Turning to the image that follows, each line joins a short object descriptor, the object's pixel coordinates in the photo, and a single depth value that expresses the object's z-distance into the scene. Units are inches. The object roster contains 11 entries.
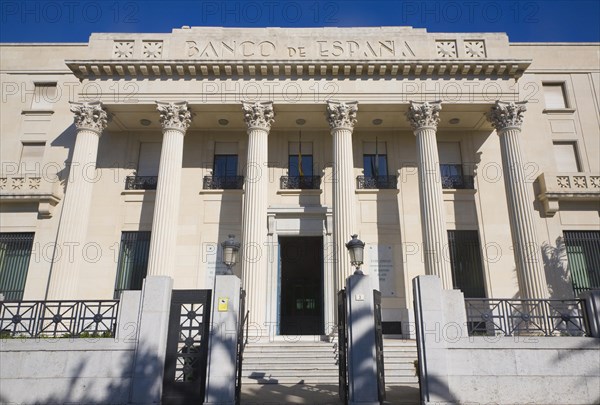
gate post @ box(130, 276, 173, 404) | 344.8
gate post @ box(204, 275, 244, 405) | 344.2
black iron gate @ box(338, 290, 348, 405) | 382.0
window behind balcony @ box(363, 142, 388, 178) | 848.3
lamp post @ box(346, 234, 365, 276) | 452.4
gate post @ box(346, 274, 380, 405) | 347.9
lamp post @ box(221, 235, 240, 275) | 461.1
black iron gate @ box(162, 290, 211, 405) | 354.0
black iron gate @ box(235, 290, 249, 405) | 370.2
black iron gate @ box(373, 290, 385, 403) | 358.3
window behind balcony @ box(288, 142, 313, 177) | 845.8
